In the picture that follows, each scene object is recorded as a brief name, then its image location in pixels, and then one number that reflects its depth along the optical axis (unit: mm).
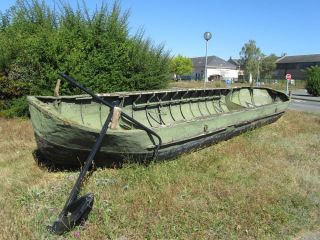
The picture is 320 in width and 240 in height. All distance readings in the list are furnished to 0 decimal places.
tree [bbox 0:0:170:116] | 8883
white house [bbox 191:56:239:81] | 69426
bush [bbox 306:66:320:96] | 24990
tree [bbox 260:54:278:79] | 70789
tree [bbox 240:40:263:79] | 66018
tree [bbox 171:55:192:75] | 63292
